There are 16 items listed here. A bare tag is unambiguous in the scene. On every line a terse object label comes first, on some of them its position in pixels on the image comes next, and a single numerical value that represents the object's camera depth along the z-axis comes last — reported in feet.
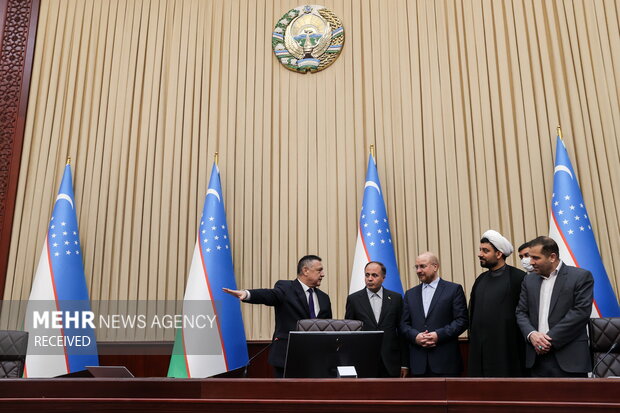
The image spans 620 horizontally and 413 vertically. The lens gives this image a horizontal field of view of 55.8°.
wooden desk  5.03
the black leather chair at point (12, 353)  10.25
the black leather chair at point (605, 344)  9.10
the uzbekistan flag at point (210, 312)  13.61
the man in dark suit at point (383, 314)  11.53
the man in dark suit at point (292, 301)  11.79
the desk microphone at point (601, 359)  8.93
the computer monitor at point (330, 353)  8.28
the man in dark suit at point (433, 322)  10.96
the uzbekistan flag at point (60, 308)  13.97
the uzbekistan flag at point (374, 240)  14.10
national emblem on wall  17.22
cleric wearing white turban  10.19
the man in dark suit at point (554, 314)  9.09
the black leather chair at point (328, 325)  10.83
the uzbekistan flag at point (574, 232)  12.71
